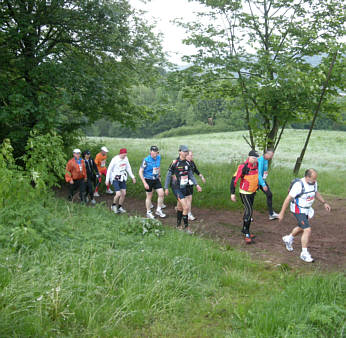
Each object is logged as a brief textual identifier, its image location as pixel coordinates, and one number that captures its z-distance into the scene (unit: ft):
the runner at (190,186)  30.40
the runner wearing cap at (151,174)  33.06
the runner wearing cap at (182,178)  29.12
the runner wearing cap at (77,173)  36.79
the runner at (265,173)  32.63
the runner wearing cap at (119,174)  34.76
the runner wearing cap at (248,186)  27.42
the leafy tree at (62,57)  36.81
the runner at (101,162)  43.71
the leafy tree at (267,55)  37.68
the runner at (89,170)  39.09
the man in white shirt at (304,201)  22.76
